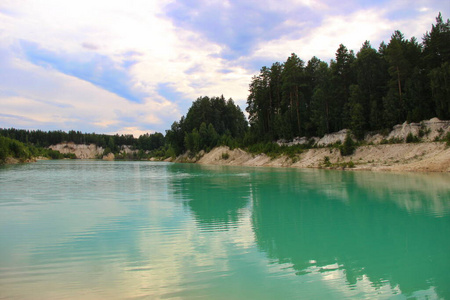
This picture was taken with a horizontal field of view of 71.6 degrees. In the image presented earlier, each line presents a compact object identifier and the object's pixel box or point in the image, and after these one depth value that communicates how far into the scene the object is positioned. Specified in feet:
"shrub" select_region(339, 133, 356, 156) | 178.91
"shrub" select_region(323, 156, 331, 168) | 178.91
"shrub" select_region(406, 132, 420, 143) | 152.52
